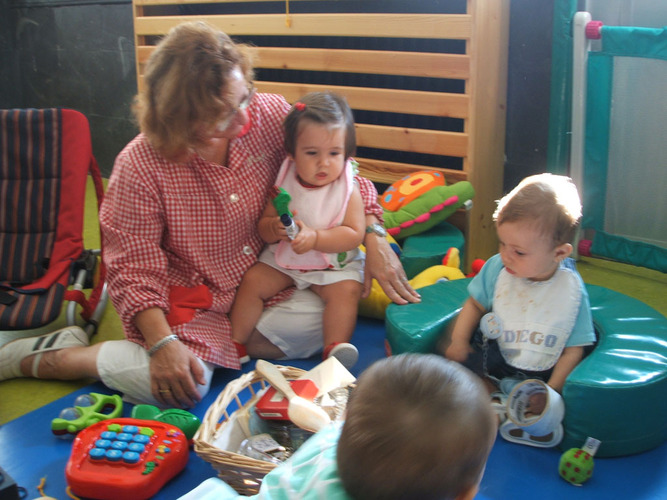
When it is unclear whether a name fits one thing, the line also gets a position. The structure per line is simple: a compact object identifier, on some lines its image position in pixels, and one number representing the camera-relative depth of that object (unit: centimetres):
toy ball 163
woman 193
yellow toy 244
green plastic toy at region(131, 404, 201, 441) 185
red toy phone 165
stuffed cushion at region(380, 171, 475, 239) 263
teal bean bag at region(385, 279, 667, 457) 165
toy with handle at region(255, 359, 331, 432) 161
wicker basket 151
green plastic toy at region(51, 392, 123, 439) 191
